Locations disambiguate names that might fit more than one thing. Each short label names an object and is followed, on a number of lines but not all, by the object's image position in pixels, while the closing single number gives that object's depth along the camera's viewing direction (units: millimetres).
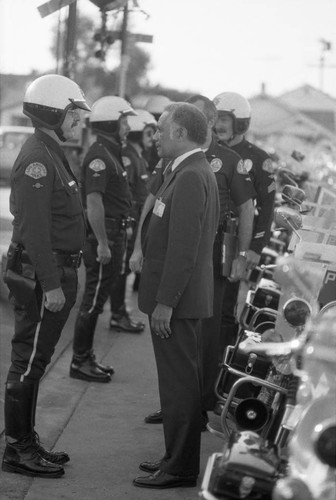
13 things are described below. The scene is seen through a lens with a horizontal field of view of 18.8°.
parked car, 33844
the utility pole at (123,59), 13402
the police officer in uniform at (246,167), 7266
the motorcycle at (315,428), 3230
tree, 62656
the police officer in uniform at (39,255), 5059
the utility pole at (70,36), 9228
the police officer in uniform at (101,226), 7316
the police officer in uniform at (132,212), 9453
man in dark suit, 5047
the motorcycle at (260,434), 3375
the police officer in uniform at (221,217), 6375
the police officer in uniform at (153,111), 11539
